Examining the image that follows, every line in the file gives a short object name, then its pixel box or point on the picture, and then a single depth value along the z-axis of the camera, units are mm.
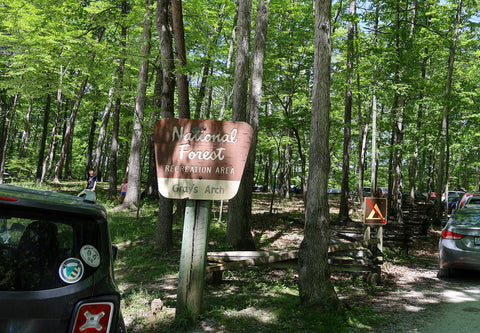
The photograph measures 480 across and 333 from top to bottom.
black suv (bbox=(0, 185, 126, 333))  1869
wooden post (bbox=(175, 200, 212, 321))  4699
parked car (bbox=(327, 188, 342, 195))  45512
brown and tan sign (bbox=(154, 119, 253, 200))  4688
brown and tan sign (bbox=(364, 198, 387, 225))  8461
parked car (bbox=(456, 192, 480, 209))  15102
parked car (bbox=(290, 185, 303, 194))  45531
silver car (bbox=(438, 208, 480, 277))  7613
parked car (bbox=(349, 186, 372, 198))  41625
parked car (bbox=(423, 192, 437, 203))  29012
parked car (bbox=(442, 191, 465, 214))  24072
